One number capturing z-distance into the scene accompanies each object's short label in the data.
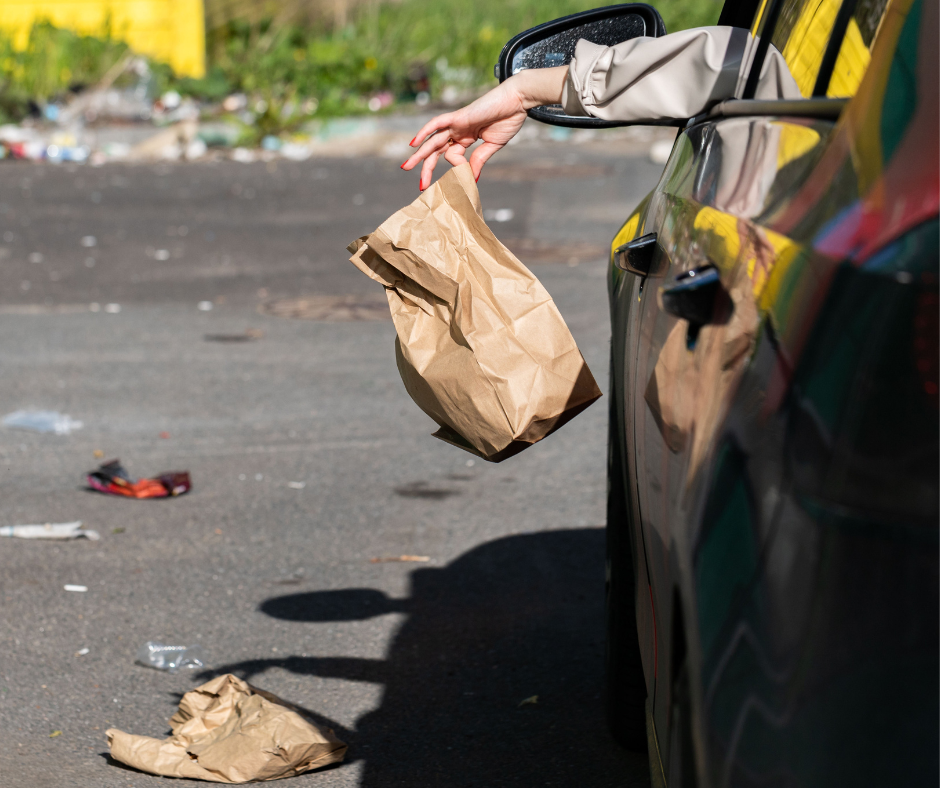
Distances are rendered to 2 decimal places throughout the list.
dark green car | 2.01
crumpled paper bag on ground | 5.62
